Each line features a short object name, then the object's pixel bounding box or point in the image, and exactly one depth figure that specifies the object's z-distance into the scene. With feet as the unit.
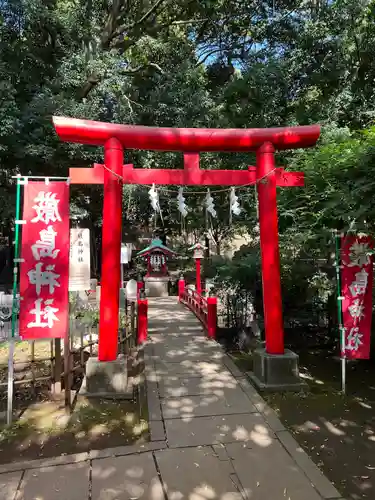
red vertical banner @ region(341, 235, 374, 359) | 17.46
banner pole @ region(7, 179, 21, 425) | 14.61
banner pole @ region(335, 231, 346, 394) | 17.42
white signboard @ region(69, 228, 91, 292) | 19.13
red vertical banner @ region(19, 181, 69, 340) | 15.26
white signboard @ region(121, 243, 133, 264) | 41.04
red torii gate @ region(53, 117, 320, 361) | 17.43
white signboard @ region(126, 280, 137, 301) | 37.69
